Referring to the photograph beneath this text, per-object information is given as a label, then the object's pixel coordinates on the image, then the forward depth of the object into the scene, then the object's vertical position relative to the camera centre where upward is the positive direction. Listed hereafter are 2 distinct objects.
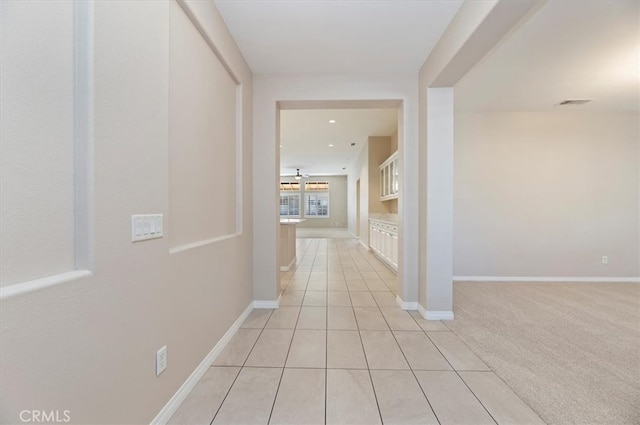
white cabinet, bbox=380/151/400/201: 5.28 +0.78
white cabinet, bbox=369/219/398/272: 4.59 -0.58
